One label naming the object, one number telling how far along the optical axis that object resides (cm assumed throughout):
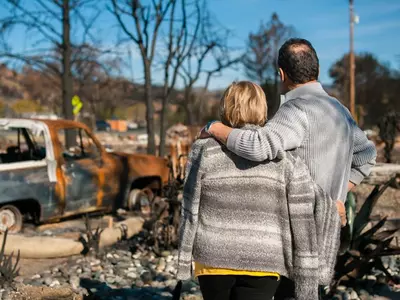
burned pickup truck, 746
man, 252
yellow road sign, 2498
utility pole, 2682
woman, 249
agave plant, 475
